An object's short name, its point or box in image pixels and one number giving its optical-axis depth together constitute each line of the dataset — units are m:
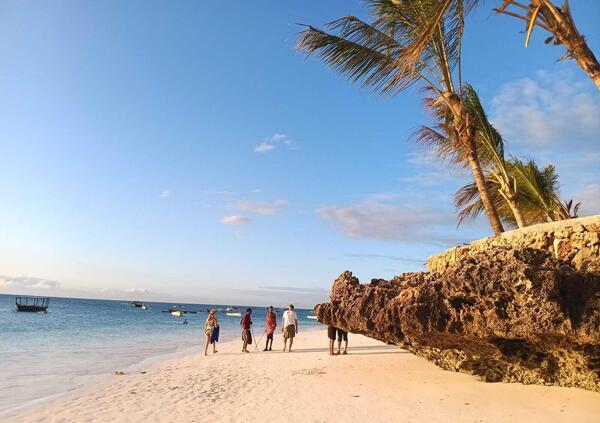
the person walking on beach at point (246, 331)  15.28
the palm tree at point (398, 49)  9.46
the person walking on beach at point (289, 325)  14.97
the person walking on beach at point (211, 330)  14.83
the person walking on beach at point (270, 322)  14.74
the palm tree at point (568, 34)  5.43
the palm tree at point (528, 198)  15.94
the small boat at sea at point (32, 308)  54.93
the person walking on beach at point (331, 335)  13.04
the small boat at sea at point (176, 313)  64.19
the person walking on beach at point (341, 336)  13.48
